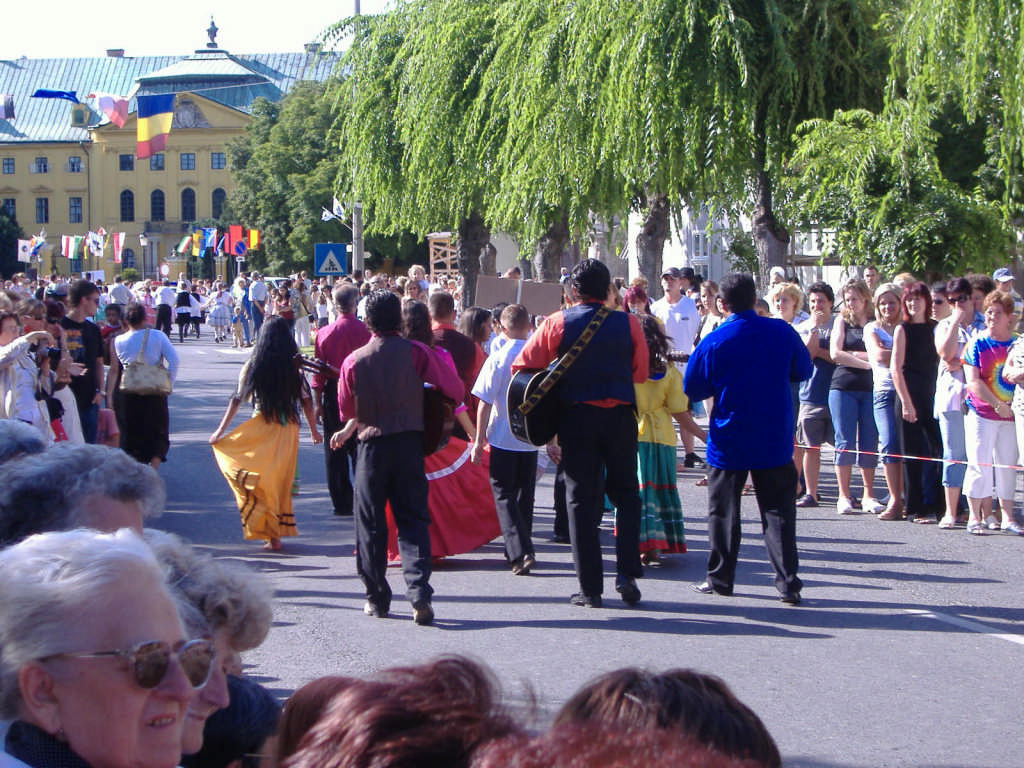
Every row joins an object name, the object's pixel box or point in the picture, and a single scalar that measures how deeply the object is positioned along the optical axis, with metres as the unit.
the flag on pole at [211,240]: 61.13
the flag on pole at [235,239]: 53.31
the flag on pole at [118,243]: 62.78
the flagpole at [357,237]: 32.78
